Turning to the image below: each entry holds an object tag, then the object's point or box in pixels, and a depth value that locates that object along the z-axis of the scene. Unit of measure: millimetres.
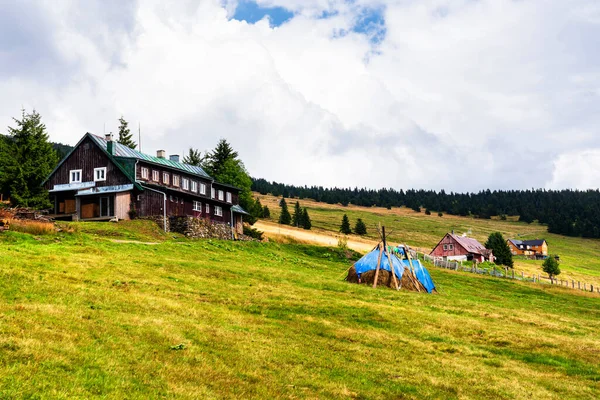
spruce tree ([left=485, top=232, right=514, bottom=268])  107688
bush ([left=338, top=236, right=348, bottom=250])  66812
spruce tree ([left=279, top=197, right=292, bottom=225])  145625
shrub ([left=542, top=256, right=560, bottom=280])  91125
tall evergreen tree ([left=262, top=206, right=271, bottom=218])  147475
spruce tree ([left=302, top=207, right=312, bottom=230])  138875
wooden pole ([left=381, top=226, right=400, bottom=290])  35594
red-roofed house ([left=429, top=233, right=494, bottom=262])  115119
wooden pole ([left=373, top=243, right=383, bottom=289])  35000
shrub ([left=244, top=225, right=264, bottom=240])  77188
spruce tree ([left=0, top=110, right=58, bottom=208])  57469
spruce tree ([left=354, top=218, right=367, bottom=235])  147500
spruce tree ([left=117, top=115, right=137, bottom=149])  85688
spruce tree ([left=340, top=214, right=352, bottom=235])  143375
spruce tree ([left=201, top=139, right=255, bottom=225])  86000
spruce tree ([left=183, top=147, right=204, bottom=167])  94794
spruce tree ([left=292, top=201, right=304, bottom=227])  142250
